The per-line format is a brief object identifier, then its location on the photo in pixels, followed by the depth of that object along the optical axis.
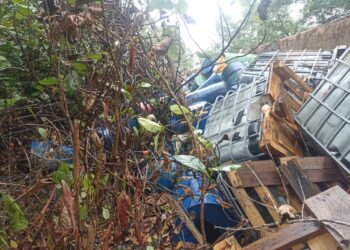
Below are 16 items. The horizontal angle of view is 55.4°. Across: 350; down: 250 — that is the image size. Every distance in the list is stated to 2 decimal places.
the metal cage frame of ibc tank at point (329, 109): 2.50
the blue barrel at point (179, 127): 2.58
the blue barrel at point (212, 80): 5.03
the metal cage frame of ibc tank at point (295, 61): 4.10
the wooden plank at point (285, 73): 3.16
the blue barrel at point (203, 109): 3.95
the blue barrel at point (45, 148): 1.80
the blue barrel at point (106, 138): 1.95
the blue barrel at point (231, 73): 4.58
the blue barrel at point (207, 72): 5.53
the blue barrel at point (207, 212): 2.52
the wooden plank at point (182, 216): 1.99
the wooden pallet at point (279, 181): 2.43
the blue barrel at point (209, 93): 4.51
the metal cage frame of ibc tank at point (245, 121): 2.90
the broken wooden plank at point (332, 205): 1.47
